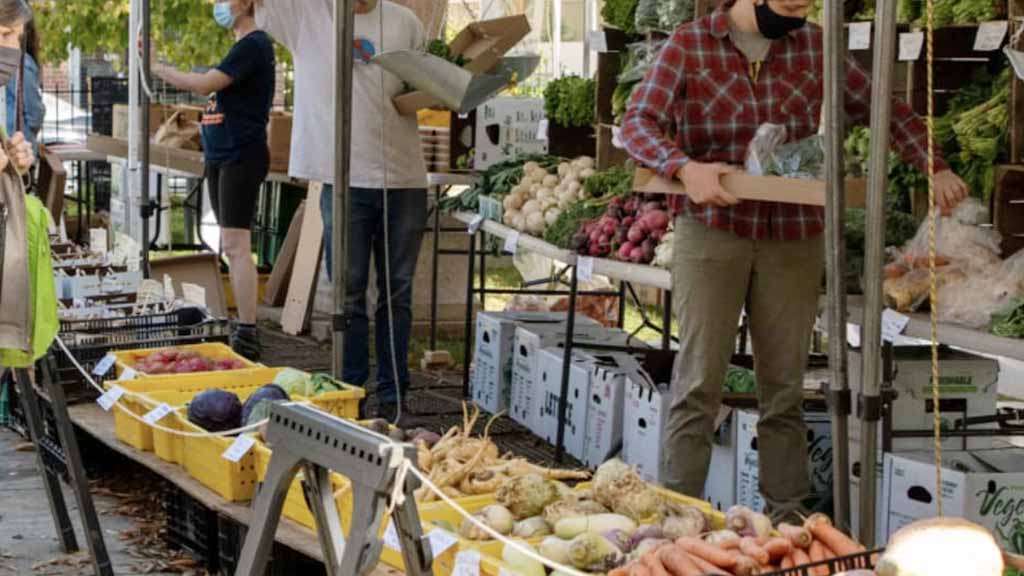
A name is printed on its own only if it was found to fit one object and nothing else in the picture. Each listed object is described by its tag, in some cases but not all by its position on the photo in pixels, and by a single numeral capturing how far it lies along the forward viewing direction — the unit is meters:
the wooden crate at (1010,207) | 5.40
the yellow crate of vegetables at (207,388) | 5.41
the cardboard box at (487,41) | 7.64
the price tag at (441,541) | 3.69
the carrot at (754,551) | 3.46
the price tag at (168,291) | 7.16
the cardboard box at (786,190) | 4.32
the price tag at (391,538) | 3.81
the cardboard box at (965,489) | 4.64
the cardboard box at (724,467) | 5.52
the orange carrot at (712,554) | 3.43
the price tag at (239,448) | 4.74
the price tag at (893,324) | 4.64
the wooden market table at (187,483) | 4.41
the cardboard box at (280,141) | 10.72
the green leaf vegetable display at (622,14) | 7.53
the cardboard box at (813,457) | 5.35
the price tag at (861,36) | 5.81
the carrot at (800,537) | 3.54
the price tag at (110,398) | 5.54
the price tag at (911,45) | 5.71
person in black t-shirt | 8.17
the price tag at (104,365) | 6.08
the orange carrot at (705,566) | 3.36
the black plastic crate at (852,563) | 3.20
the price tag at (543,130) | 8.52
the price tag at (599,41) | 7.65
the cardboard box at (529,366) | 7.26
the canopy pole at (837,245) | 4.01
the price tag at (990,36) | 5.46
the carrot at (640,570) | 3.41
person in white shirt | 6.72
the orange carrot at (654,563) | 3.40
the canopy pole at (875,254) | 3.84
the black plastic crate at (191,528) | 5.19
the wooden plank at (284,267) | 10.71
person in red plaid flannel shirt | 4.75
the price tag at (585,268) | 6.09
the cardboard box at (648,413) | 5.89
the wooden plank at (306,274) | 10.08
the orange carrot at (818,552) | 3.50
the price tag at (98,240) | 8.15
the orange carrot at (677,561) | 3.38
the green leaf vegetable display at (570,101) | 8.16
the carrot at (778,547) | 3.51
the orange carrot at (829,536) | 3.47
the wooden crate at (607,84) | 7.80
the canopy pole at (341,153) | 5.51
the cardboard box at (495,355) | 7.62
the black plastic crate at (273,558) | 4.67
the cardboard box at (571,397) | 6.69
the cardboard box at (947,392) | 5.16
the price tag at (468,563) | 3.67
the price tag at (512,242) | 7.00
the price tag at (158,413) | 5.31
